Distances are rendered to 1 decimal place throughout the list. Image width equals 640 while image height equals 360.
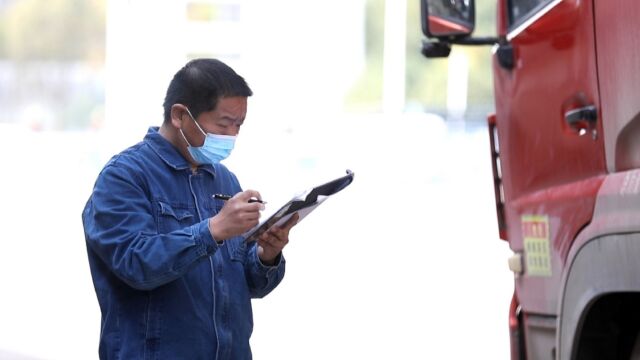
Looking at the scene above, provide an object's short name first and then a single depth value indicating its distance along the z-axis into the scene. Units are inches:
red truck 280.4
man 297.6
